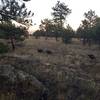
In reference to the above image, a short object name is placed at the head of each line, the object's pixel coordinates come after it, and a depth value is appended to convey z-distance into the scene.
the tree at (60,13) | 31.22
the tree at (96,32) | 23.58
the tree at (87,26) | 26.81
